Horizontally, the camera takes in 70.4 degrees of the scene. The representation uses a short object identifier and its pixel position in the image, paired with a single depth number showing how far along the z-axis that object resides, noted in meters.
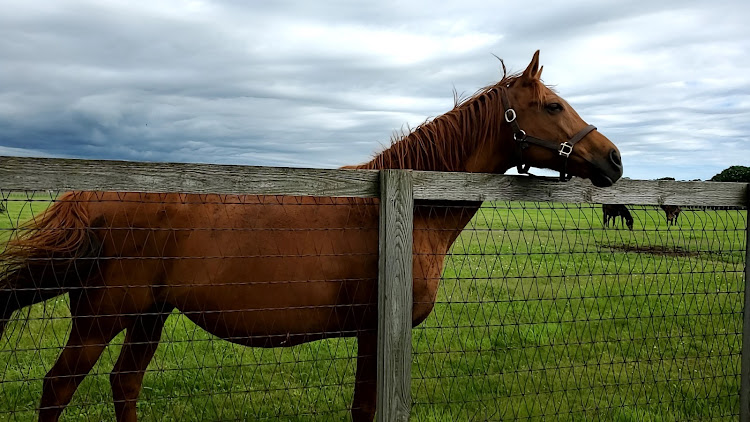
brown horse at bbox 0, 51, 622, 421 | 3.44
